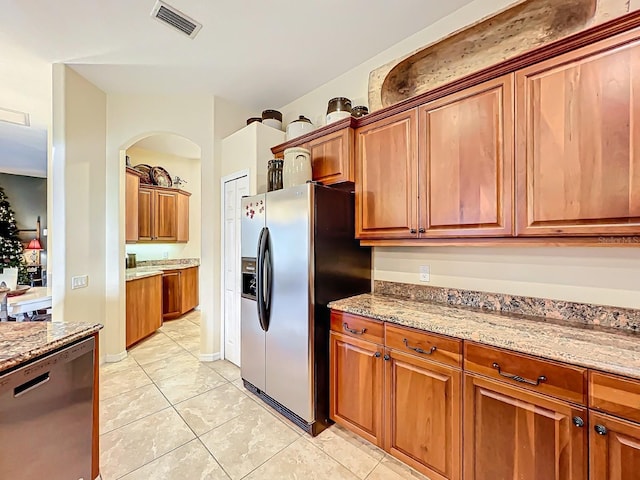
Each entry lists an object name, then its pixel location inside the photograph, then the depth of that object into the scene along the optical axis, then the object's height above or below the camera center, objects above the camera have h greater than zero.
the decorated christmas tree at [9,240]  6.11 +0.02
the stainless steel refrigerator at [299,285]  2.04 -0.36
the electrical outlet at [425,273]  2.21 -0.27
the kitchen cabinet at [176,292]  4.88 -0.92
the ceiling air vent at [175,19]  2.02 +1.66
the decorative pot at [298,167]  2.42 +0.62
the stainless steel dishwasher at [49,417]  1.14 -0.80
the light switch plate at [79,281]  2.83 -0.42
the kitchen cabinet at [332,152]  2.30 +0.74
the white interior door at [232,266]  3.12 -0.30
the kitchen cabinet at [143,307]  3.60 -0.91
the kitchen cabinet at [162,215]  4.71 +0.45
